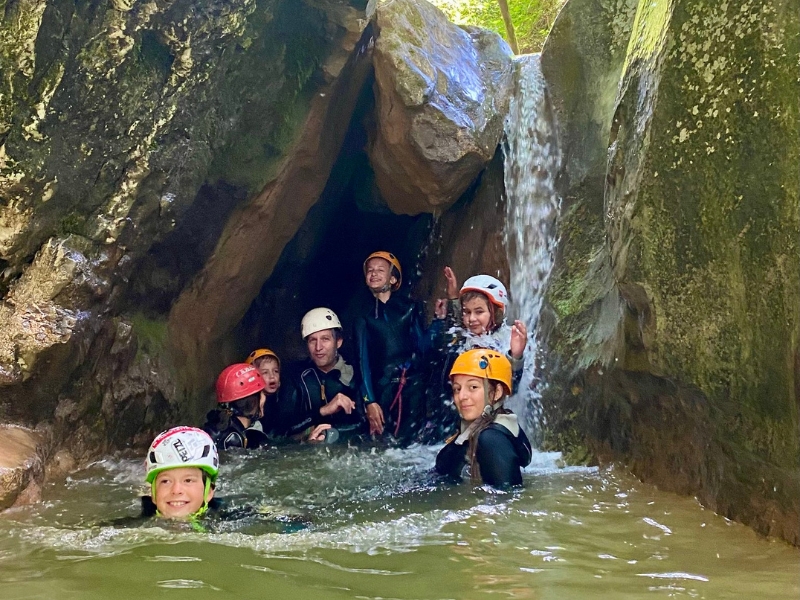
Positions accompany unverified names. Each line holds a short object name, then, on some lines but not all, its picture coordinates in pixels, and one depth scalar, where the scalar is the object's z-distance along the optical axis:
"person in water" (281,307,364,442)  6.36
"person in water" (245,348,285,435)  6.31
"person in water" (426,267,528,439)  5.37
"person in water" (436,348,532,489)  4.03
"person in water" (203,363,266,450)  5.68
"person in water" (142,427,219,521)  3.52
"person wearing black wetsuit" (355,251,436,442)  6.44
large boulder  5.89
